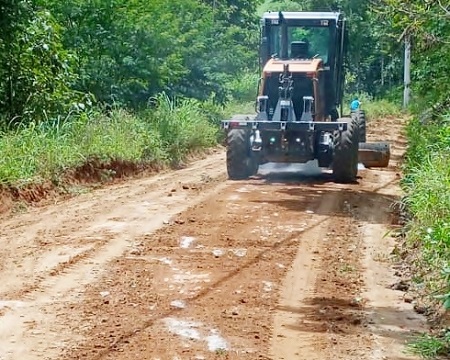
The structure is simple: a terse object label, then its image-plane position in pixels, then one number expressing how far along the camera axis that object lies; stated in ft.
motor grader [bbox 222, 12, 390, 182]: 50.96
